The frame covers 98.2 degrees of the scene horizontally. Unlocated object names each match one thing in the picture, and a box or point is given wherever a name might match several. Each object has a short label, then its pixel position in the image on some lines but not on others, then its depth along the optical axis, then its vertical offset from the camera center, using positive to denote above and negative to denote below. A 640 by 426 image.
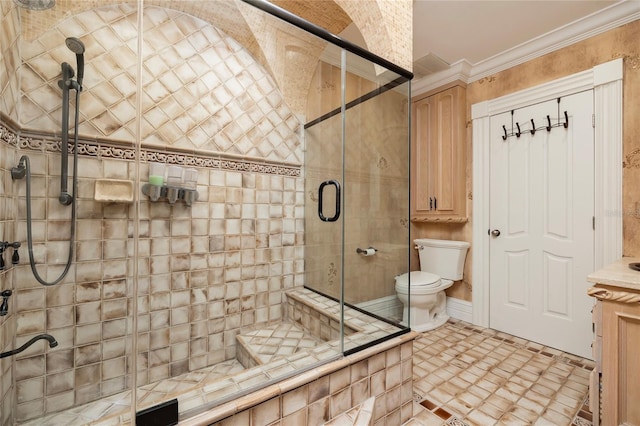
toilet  2.34 -0.60
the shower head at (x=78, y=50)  1.33 +0.79
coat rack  2.12 +0.68
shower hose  1.28 +0.02
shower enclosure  1.22 +0.05
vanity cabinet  1.18 -0.61
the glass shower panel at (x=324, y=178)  1.68 +0.23
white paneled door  2.04 -0.11
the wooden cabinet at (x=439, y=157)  2.67 +0.55
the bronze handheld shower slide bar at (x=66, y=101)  1.30 +0.53
